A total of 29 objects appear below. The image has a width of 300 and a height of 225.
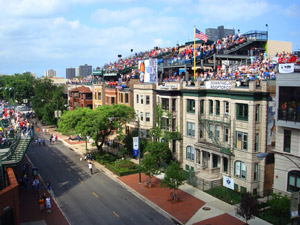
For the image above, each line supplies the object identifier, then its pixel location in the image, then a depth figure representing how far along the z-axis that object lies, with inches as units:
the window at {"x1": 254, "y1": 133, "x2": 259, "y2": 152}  1230.3
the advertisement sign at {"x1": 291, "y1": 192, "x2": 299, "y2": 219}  724.0
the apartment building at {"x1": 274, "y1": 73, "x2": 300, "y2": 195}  1058.1
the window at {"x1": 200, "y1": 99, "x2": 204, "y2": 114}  1486.7
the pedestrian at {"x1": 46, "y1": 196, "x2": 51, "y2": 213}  1120.6
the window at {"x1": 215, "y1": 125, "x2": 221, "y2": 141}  1398.1
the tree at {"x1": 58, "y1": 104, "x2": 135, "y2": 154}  1710.1
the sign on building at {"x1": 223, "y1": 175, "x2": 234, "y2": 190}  1210.2
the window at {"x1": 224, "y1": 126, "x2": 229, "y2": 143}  1350.9
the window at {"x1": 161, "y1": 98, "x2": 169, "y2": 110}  1686.8
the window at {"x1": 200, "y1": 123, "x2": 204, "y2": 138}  1496.1
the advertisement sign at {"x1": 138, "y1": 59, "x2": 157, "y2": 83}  1903.3
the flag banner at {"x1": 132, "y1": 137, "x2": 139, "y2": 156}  1454.4
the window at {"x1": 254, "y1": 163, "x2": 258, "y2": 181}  1234.6
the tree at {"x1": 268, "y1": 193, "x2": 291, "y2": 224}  943.0
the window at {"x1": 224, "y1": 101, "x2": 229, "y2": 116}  1354.6
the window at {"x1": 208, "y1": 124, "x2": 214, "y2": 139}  1434.5
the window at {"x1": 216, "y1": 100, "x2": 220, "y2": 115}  1406.9
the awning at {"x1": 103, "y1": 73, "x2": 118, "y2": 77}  2744.6
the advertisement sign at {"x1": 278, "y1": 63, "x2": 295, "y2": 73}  1050.1
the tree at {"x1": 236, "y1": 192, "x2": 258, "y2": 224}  928.3
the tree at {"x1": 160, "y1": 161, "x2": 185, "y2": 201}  1172.5
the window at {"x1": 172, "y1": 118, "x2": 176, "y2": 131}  1654.8
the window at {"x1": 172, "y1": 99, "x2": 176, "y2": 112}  1654.8
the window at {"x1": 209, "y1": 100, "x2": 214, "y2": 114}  1446.9
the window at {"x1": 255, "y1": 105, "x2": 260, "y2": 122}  1217.4
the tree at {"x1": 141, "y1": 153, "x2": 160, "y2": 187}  1338.6
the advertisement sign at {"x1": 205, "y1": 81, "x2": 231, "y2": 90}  1316.4
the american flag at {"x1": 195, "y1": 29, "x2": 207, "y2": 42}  1616.6
